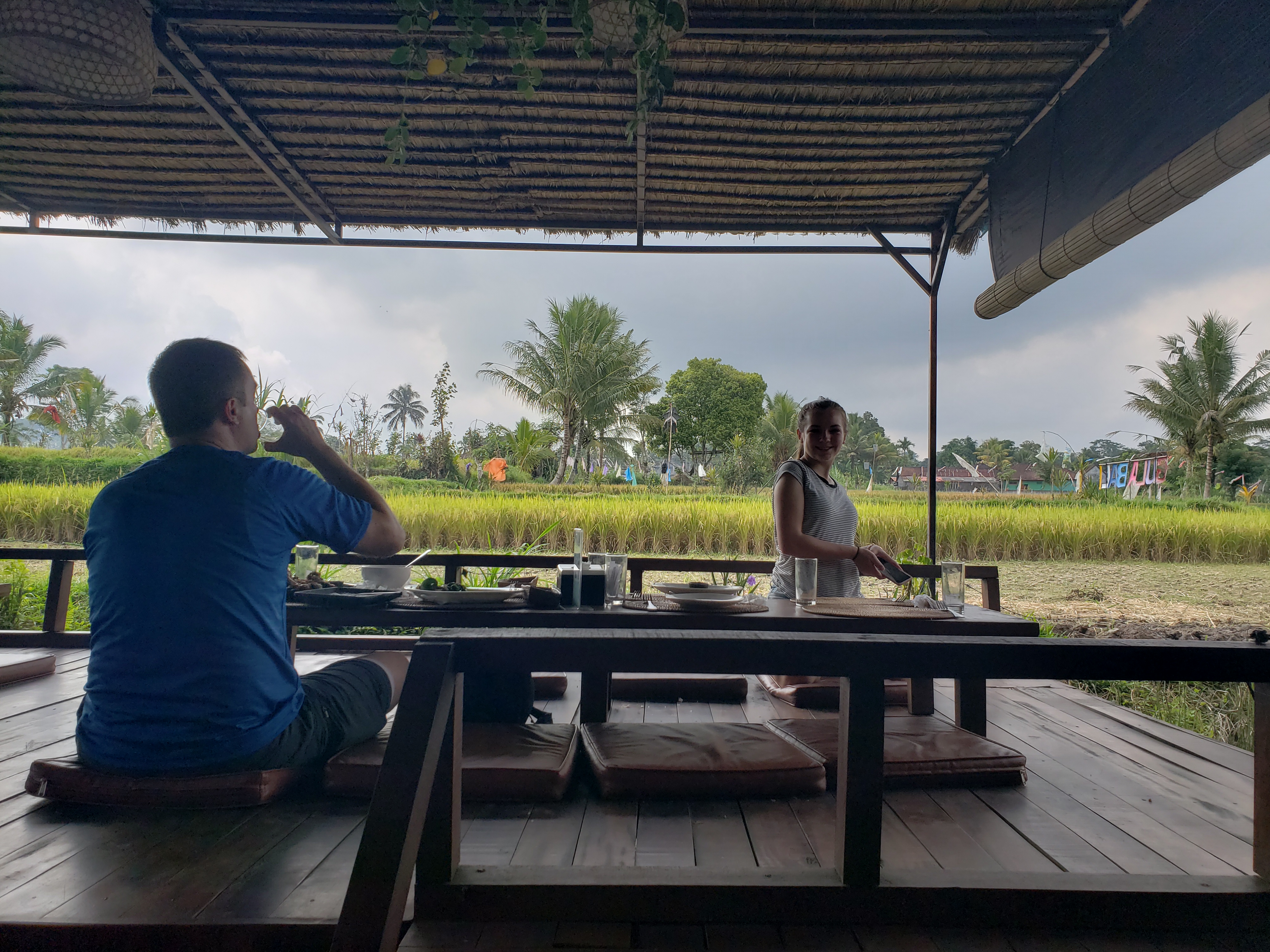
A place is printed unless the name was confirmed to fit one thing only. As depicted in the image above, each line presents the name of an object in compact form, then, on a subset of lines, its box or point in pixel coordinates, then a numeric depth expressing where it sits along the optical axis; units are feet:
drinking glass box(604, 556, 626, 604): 6.20
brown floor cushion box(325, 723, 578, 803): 4.87
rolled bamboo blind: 5.08
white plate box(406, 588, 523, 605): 5.43
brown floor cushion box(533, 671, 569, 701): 8.13
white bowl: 6.50
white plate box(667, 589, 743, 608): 5.47
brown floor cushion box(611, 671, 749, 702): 8.00
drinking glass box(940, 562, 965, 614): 5.95
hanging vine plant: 5.17
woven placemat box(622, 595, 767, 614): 5.43
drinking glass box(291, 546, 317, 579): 6.57
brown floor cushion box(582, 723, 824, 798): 4.97
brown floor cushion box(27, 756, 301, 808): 4.04
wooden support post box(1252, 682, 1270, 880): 3.01
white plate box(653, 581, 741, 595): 5.90
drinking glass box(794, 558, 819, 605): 6.34
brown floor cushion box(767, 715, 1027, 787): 5.32
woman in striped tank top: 7.38
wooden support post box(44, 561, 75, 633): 9.98
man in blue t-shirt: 3.90
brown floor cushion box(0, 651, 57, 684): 8.20
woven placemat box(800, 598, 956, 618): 5.45
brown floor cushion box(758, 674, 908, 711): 7.70
